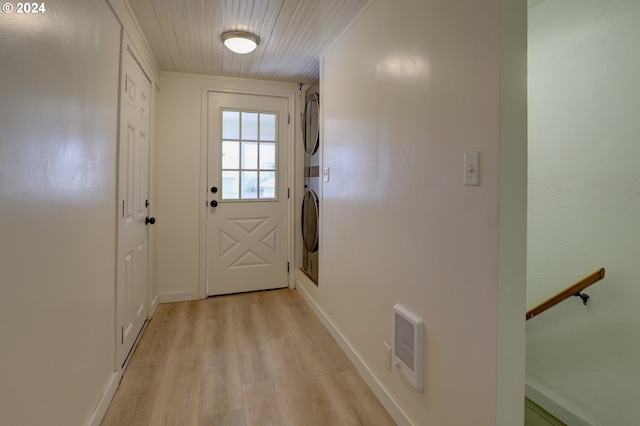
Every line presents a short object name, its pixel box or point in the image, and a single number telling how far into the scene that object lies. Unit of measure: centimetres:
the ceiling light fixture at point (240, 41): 236
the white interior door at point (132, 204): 198
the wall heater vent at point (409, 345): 144
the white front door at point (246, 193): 342
